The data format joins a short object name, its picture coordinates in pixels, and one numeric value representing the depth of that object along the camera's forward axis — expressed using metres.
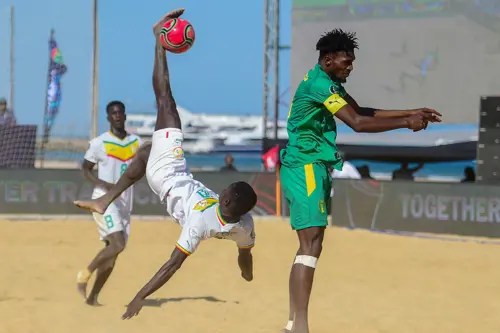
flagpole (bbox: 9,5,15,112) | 25.94
